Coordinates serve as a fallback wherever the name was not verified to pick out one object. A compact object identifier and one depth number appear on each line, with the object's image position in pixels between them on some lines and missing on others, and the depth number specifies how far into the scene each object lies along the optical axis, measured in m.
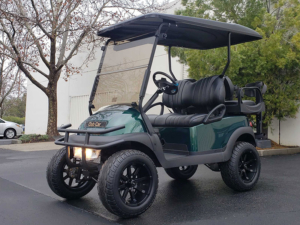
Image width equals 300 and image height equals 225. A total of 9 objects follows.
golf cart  4.06
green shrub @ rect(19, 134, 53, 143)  14.98
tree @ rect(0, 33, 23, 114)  25.68
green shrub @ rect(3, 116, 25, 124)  41.58
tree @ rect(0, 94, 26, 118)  44.72
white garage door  19.86
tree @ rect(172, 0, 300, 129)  9.23
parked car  18.62
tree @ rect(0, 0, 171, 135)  13.67
